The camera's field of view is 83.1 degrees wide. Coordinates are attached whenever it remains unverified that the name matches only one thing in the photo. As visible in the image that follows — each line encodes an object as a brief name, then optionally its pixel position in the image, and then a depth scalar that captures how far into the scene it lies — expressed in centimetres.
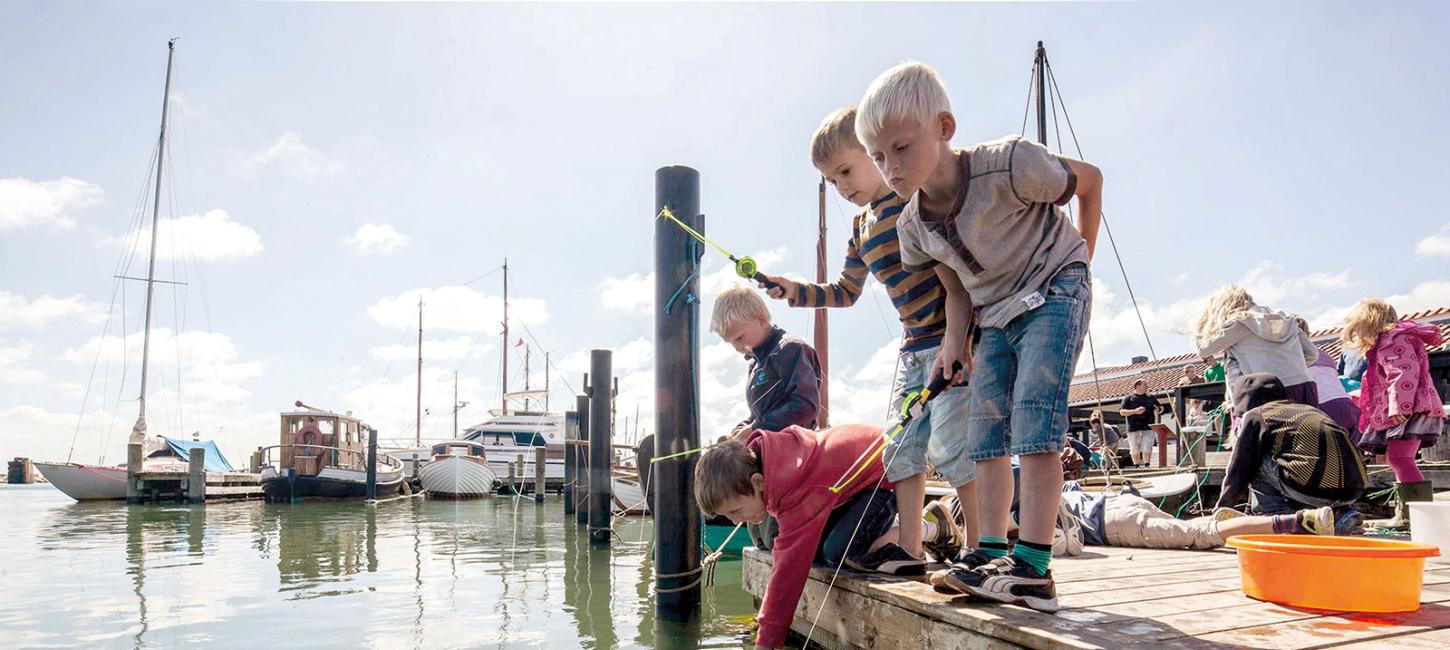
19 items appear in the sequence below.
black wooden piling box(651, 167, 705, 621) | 410
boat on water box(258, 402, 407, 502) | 2233
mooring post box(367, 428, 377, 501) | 2064
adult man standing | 1188
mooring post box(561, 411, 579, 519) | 1559
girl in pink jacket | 460
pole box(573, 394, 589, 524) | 1384
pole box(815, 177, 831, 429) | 1702
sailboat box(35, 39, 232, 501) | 2270
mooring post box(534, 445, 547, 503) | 2098
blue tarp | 2770
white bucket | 279
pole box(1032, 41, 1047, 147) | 1441
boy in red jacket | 276
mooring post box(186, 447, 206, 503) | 2058
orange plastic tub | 195
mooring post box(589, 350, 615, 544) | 970
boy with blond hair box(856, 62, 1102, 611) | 208
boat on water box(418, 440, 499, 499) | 2559
